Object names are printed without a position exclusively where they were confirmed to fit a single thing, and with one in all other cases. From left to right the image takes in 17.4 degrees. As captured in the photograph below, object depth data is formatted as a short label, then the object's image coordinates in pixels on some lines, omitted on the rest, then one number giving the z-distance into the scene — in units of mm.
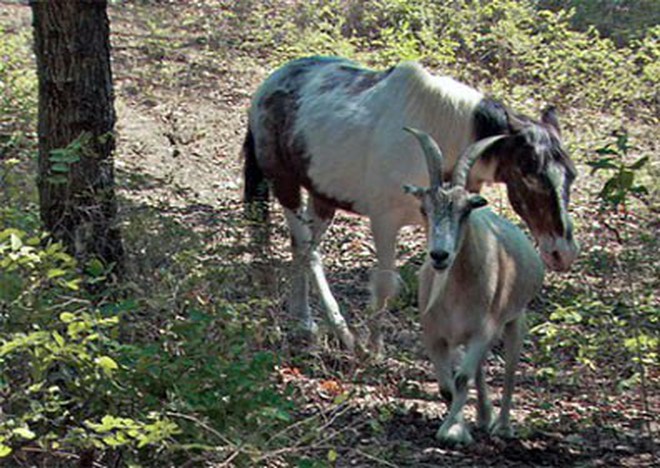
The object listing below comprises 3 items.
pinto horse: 14238
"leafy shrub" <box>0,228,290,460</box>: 8308
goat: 11447
